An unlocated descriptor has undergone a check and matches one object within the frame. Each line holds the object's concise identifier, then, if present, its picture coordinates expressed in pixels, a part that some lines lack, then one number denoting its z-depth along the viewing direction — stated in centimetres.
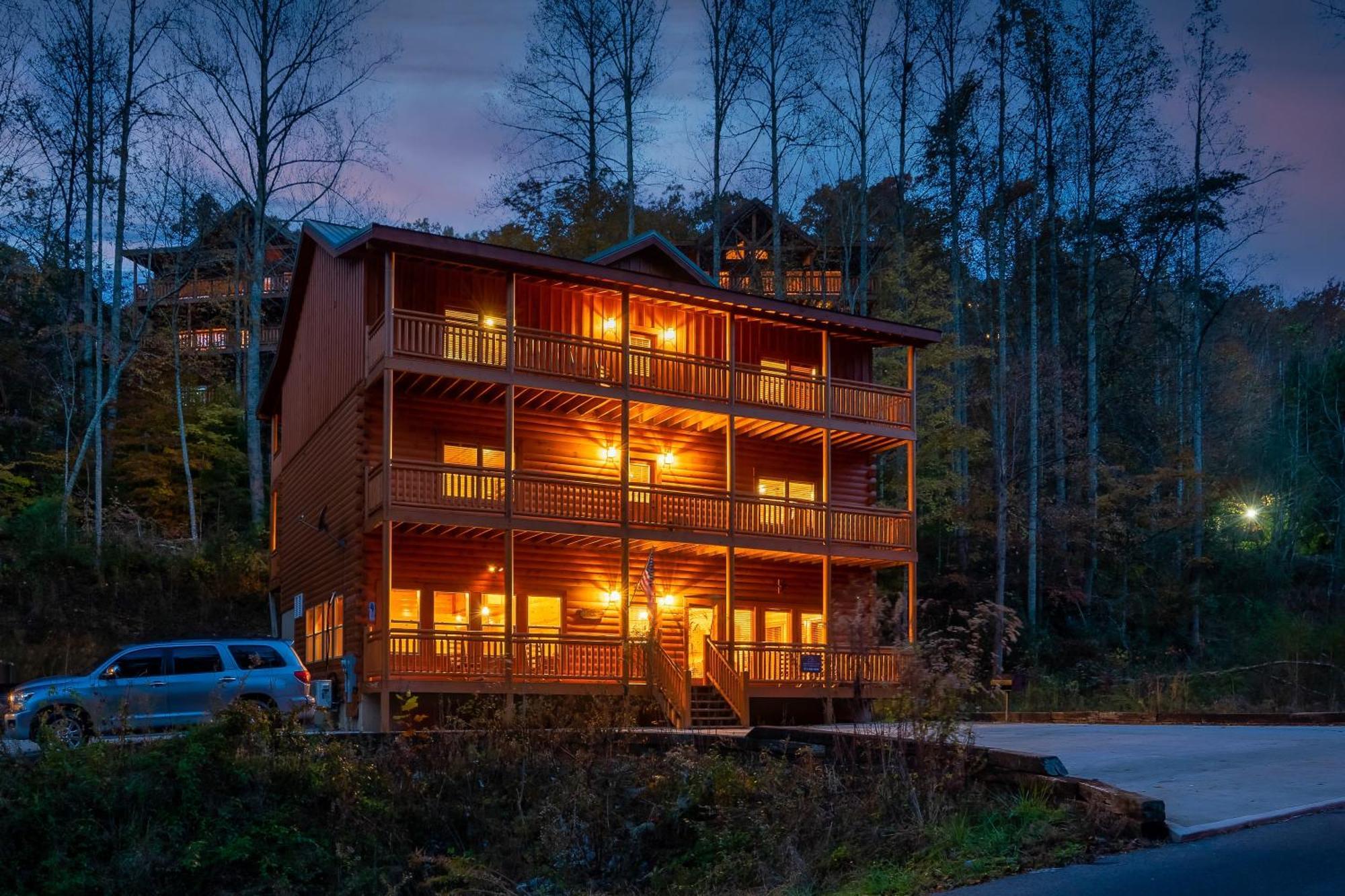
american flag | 2650
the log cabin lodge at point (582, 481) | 2688
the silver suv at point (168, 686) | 1909
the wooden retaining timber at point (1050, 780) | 1145
